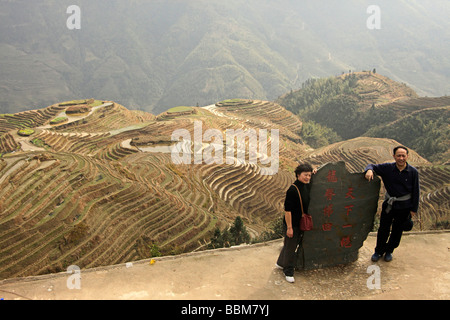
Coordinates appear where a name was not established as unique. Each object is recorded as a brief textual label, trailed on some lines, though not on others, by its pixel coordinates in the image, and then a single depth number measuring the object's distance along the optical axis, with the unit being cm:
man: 464
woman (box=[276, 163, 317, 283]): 443
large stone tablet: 463
